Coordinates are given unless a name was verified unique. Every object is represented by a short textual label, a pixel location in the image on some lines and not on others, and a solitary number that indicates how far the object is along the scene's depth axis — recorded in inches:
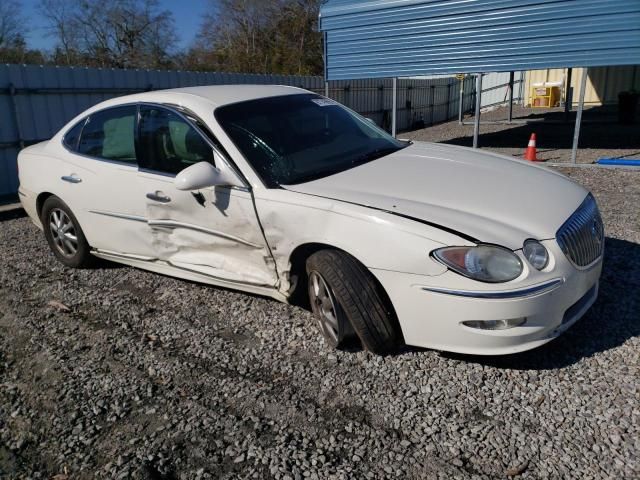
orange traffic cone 374.0
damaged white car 106.3
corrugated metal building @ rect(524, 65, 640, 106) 876.6
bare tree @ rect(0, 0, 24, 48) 1303.4
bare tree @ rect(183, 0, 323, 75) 1427.2
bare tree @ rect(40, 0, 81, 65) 1424.0
